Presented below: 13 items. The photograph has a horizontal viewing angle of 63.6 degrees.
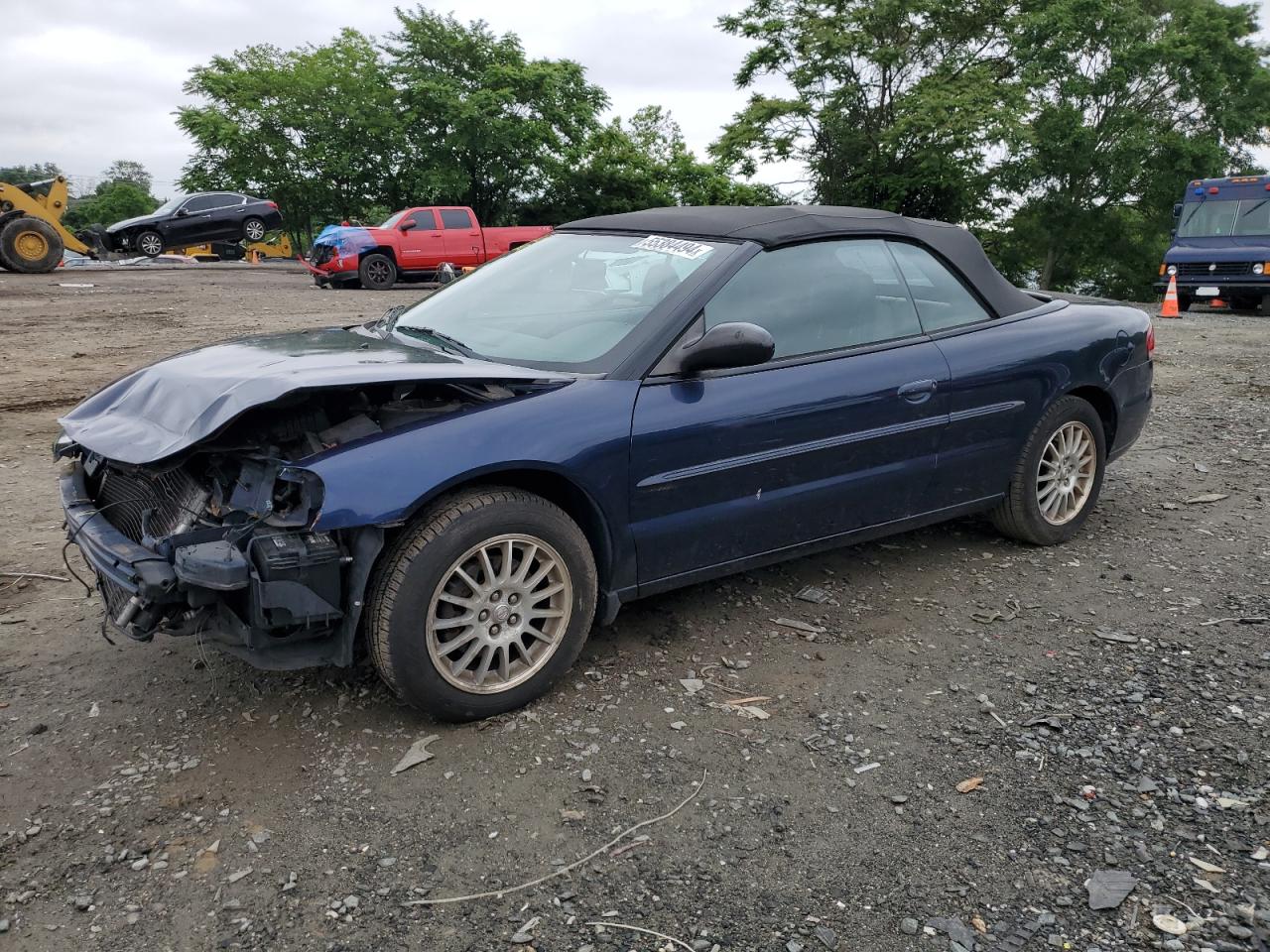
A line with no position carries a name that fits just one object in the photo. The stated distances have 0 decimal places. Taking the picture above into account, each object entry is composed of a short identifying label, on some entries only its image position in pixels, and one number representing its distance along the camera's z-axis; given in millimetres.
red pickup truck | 21250
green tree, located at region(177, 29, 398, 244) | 41219
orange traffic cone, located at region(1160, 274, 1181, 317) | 18391
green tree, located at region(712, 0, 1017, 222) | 31500
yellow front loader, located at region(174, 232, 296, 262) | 30453
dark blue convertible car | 2965
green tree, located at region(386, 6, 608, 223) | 37844
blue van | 18719
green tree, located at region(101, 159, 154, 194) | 88000
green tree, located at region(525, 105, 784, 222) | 37875
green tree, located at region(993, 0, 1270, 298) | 30859
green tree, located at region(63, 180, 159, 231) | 70062
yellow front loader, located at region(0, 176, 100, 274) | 20609
